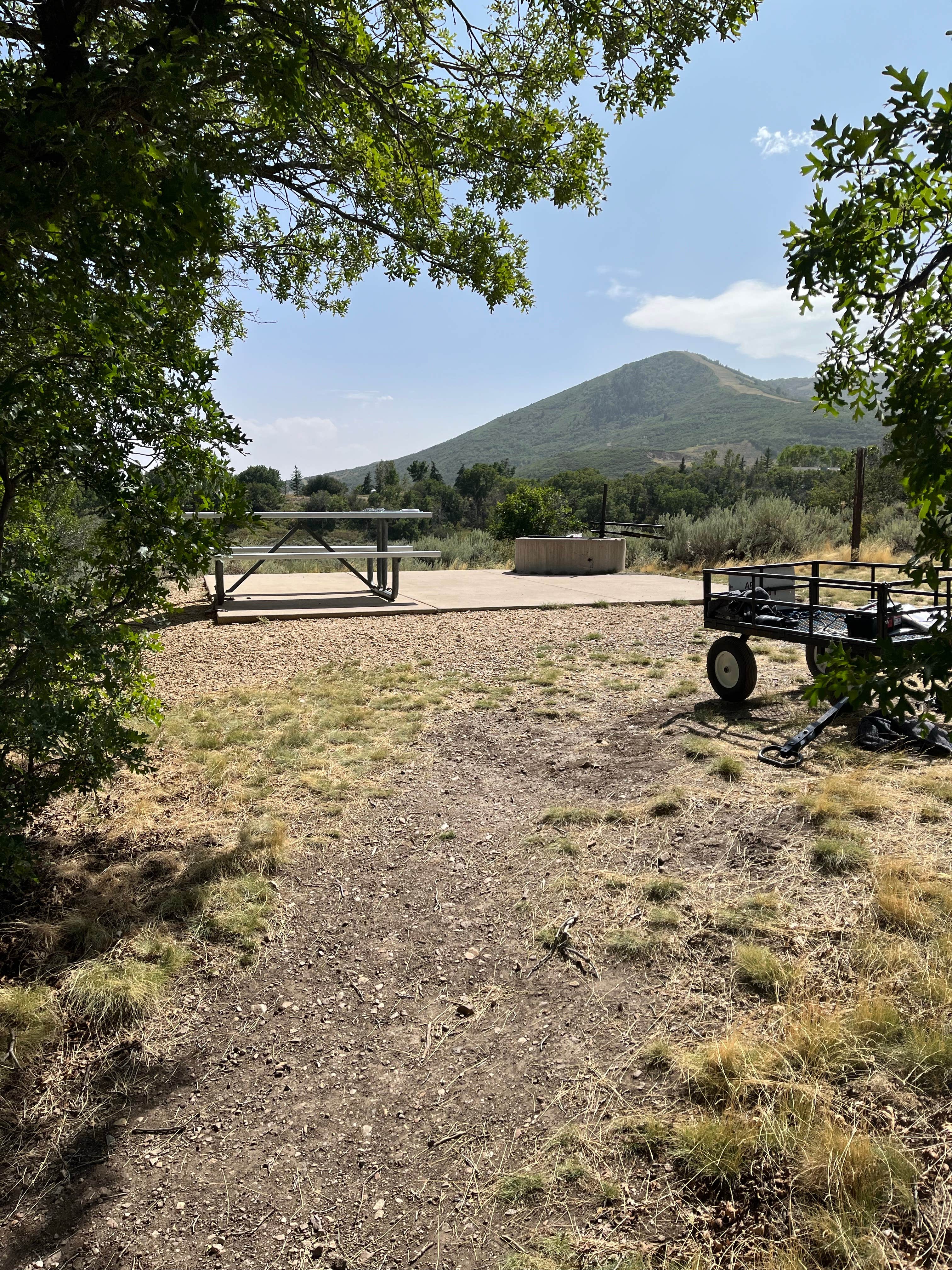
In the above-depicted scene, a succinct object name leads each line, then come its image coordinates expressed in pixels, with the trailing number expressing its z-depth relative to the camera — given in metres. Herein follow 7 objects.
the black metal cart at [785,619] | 4.16
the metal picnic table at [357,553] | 8.60
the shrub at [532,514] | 15.91
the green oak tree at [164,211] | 1.59
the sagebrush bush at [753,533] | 13.65
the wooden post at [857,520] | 12.18
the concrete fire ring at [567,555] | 13.00
